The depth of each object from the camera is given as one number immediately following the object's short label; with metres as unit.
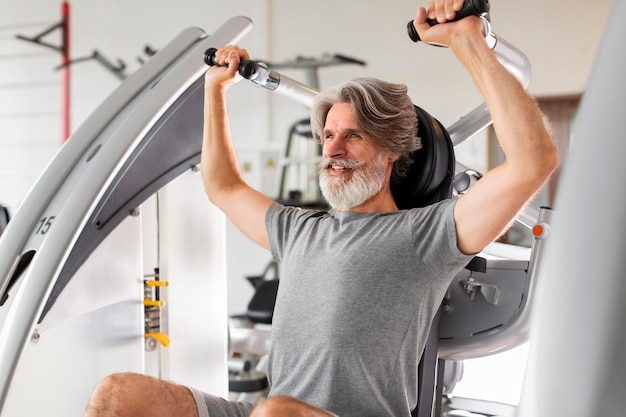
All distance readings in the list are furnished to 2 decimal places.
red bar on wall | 5.83
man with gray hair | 1.24
